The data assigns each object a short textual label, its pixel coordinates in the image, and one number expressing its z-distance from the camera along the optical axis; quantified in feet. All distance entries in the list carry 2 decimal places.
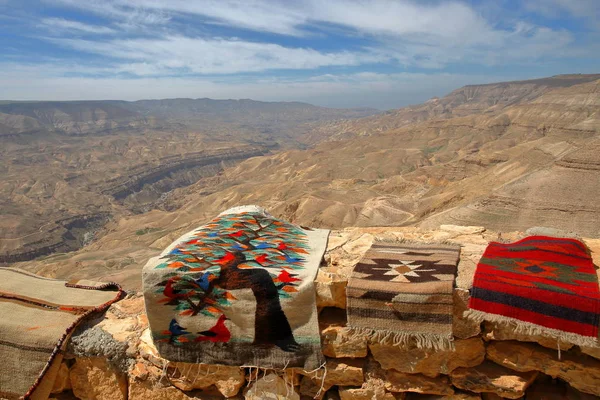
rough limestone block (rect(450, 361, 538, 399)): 10.71
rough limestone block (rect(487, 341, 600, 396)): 10.17
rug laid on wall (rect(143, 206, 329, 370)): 11.64
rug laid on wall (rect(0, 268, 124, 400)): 12.79
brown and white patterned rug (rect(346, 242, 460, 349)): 10.79
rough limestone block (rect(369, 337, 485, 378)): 11.03
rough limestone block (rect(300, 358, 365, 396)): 11.59
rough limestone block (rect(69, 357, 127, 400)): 13.05
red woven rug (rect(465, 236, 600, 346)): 9.78
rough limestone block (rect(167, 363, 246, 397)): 12.13
